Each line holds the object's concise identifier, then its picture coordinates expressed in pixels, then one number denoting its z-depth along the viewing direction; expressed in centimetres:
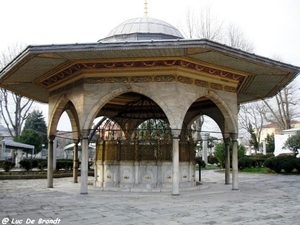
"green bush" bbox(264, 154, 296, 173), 1833
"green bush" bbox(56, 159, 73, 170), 2238
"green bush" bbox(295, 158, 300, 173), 1820
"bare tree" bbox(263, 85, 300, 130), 3275
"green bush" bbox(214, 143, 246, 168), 2369
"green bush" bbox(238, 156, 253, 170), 2272
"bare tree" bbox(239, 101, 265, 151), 3844
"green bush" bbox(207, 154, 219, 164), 3581
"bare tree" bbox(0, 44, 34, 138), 2820
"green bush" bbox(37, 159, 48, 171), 2118
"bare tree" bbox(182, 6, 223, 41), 2172
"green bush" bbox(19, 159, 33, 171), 2014
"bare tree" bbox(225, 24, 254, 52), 2241
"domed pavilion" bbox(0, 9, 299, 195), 864
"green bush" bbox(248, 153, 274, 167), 2502
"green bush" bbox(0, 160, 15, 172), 1941
